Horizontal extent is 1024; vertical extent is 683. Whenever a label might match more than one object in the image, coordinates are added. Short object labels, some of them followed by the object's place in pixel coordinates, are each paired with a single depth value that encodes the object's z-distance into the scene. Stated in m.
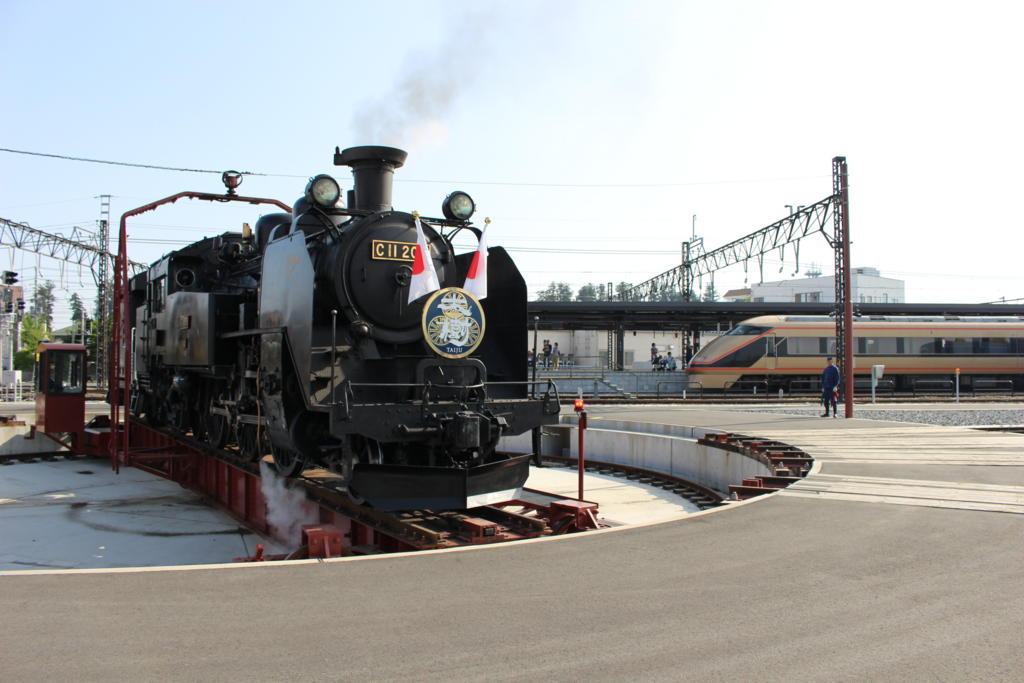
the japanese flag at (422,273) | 7.61
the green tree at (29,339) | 53.00
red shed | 14.53
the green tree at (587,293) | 107.06
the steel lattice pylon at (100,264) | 31.20
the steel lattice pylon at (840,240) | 17.88
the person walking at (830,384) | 17.54
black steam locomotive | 6.88
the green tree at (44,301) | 125.36
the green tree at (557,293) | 108.47
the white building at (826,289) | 84.62
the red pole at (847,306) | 17.44
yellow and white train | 30.83
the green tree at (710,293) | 108.81
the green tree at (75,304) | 108.06
